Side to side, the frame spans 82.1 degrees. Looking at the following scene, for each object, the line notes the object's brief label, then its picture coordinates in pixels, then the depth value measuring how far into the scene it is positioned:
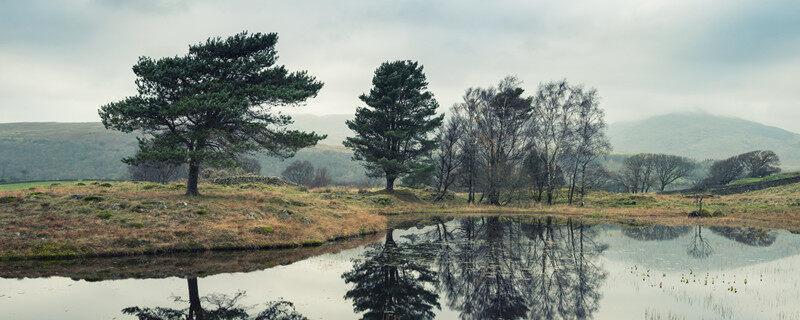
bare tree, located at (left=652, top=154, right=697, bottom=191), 126.94
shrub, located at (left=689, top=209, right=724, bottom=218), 53.22
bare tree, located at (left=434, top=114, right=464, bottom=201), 73.38
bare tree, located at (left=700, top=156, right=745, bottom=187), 122.31
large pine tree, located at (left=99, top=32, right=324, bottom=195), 34.91
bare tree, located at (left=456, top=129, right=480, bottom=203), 70.08
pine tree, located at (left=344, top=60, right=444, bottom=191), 64.39
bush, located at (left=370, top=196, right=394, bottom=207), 61.38
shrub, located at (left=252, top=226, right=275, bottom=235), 31.61
